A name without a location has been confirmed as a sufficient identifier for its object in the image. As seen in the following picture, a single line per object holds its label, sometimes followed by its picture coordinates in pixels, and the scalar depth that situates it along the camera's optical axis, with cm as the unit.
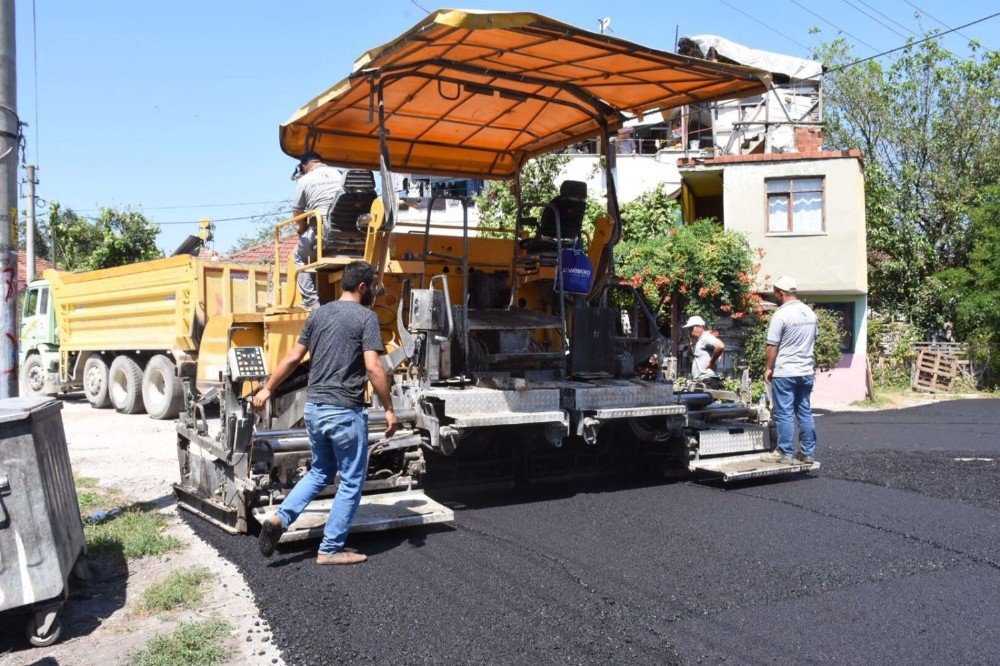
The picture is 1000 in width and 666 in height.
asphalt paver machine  516
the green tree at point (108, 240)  2041
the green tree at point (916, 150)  2222
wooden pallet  1889
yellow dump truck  1138
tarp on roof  1848
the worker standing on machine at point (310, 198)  607
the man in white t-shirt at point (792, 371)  679
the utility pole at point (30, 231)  2036
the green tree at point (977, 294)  1948
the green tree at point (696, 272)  1314
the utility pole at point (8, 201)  515
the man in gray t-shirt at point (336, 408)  445
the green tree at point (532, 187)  1542
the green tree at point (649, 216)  1662
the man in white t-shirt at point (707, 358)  821
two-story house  1722
